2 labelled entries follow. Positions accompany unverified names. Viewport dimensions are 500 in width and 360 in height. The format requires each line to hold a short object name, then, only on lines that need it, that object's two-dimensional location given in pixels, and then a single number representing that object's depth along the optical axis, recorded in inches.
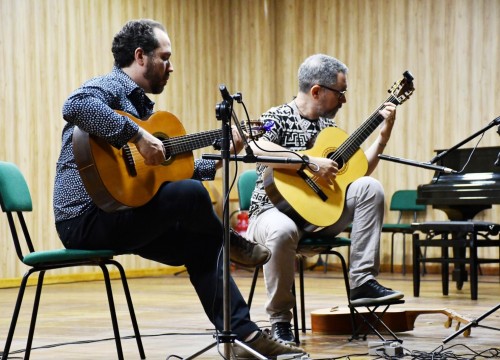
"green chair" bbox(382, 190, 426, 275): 358.6
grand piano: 263.0
